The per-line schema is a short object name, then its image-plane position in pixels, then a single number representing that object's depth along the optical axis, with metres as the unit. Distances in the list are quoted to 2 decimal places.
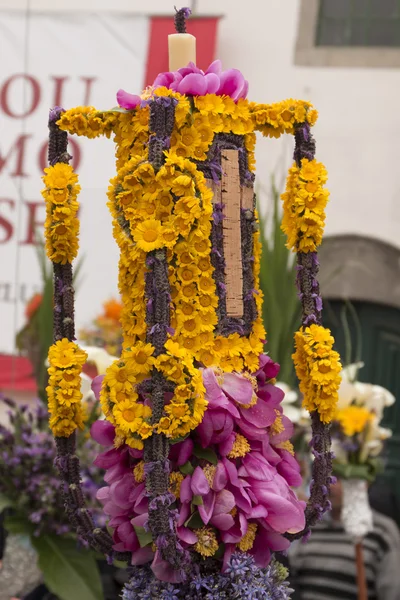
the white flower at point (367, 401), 3.62
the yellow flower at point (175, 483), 2.48
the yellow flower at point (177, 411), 2.43
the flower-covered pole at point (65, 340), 2.53
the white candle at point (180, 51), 2.61
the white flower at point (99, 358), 3.20
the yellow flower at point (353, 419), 3.60
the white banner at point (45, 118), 5.29
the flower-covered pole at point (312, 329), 2.54
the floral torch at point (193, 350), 2.45
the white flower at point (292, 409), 3.45
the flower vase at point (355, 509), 3.57
